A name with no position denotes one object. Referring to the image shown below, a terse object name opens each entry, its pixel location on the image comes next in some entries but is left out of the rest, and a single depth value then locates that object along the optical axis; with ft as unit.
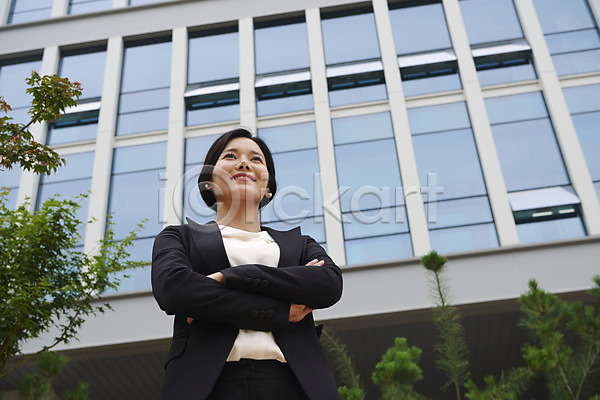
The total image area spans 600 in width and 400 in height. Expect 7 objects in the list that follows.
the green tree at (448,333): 15.79
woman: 5.15
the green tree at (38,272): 19.97
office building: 30.45
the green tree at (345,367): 17.90
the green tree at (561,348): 15.65
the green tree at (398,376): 14.40
